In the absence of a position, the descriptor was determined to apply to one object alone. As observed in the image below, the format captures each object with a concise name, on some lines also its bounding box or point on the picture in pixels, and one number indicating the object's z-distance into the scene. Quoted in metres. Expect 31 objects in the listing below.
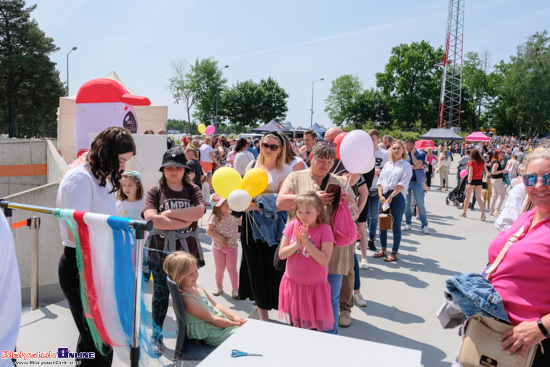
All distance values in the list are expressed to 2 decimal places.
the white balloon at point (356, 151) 3.90
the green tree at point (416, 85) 56.34
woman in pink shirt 1.76
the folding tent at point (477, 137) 33.71
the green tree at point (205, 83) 50.06
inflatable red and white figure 8.70
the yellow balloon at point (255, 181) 3.53
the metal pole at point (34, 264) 3.83
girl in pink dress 2.89
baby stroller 11.35
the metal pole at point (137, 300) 2.05
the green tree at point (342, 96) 64.19
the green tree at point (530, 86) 50.06
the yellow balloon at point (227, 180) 3.66
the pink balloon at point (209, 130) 18.50
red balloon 5.05
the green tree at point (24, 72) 36.59
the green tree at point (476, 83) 66.75
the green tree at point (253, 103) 56.56
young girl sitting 2.63
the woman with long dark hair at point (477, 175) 9.62
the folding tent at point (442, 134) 29.83
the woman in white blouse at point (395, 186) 5.86
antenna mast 41.38
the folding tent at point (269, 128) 28.91
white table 1.74
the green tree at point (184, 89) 47.90
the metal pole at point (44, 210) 2.02
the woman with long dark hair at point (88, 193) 2.44
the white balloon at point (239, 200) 3.31
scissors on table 1.79
